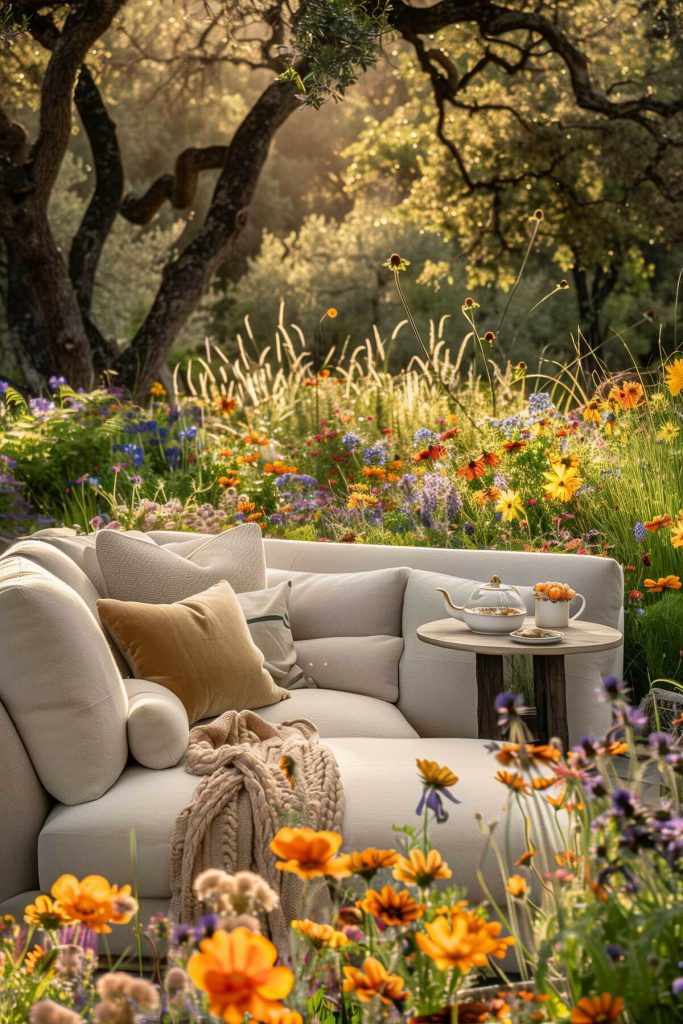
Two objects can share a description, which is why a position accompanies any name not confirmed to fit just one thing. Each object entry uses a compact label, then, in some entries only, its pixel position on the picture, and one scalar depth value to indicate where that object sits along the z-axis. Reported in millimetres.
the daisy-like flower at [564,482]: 3705
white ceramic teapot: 2889
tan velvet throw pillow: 2846
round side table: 2742
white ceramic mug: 2904
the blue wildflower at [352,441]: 5137
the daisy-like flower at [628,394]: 4230
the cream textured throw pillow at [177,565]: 3078
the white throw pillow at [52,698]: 2426
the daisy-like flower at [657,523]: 3570
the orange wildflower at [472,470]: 3945
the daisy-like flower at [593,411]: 4414
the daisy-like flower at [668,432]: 4240
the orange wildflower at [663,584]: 3289
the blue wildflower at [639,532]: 3869
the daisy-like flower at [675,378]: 3617
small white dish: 2752
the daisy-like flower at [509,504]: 3715
